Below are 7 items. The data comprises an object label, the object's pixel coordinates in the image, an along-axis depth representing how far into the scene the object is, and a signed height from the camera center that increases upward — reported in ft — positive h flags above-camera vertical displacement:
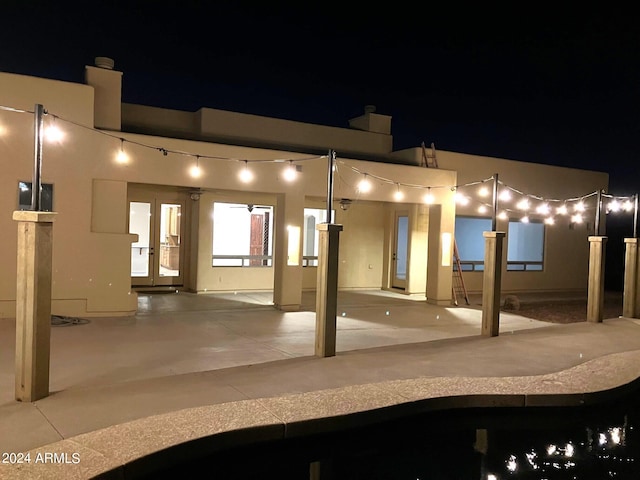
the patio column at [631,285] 38.34 -3.01
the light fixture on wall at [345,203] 48.49 +2.36
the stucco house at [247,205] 31.91 +1.83
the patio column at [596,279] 36.29 -2.50
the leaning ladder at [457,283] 45.25 -4.05
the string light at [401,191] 32.19 +3.38
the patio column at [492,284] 30.14 -2.57
